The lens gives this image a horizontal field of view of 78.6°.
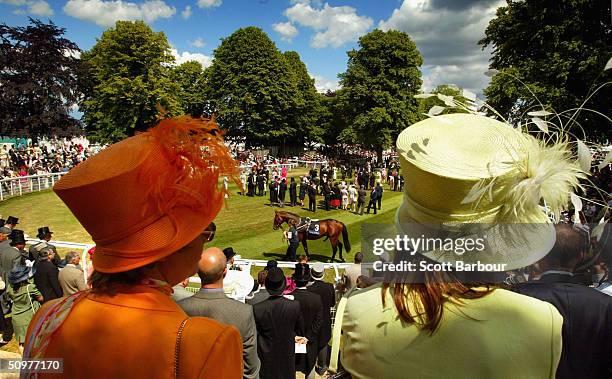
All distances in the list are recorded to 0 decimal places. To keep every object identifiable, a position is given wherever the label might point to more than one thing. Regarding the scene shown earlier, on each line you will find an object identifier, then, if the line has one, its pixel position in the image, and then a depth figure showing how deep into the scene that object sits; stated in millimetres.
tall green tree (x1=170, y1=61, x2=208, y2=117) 47906
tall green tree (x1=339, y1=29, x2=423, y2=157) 39844
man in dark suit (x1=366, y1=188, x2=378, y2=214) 20047
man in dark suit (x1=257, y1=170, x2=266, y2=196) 24469
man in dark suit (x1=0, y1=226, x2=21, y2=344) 6789
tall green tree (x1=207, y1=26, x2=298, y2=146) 44594
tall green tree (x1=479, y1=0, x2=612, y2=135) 19391
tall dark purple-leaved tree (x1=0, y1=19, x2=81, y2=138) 36000
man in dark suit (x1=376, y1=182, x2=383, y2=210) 20000
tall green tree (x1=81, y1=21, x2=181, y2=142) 37625
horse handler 13055
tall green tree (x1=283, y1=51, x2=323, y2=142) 51062
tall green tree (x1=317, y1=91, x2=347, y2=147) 53925
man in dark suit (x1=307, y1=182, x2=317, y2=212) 20328
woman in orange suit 1390
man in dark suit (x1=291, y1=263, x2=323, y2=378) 4848
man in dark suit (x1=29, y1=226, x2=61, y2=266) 7170
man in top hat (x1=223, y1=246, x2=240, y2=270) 7117
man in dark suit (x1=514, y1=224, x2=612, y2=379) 1756
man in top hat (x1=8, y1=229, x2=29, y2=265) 7269
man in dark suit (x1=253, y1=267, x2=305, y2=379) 4211
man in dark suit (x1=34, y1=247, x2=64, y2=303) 6398
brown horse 13320
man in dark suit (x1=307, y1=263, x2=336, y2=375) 5449
